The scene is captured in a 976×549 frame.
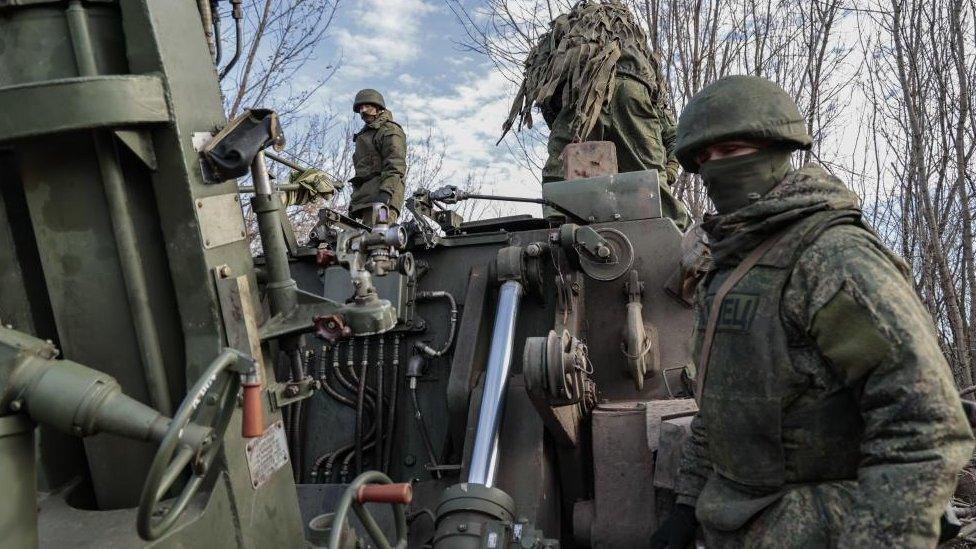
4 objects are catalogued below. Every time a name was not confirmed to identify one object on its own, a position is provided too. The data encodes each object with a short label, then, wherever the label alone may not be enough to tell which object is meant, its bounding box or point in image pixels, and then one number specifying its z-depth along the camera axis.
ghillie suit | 6.10
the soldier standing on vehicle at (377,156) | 7.88
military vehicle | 2.05
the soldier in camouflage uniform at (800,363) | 1.87
